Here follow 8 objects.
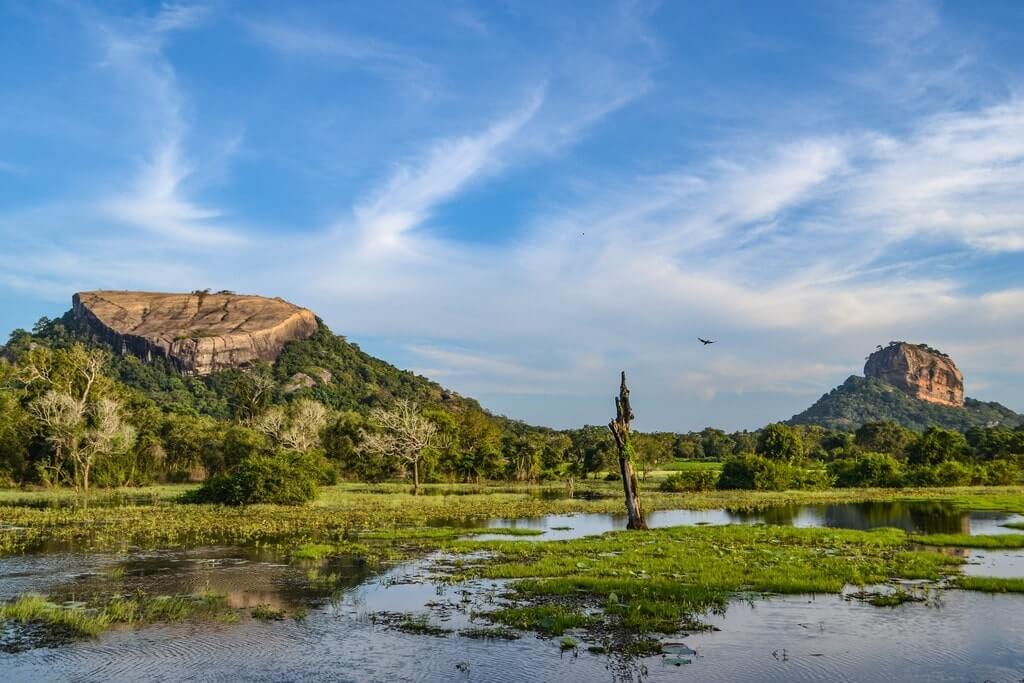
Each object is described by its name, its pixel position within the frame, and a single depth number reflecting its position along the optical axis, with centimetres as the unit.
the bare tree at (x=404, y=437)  7762
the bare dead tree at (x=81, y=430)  7025
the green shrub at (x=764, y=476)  8056
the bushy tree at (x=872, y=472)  8350
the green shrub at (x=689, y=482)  7831
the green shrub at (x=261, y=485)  5544
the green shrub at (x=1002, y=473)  8444
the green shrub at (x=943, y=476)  8256
